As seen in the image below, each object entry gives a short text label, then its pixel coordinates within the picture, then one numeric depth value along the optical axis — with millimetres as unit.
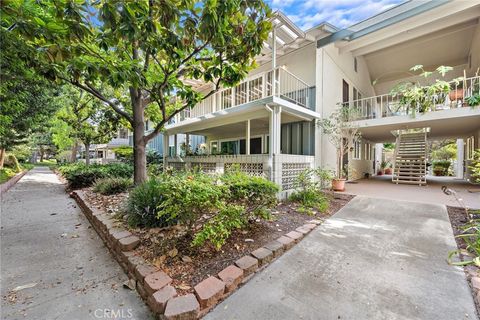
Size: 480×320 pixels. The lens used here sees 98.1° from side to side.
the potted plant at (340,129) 8086
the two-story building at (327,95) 6895
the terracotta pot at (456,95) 7656
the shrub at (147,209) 3439
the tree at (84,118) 11398
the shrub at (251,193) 3299
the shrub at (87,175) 7887
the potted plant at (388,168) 17750
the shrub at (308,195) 5259
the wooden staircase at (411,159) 9731
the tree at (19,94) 2922
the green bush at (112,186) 6172
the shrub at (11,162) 15484
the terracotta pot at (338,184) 7621
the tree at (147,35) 2711
